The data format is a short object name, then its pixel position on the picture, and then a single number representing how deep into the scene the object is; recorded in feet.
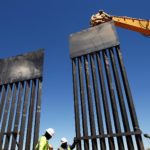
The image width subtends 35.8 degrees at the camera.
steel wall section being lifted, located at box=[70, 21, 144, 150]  26.30
